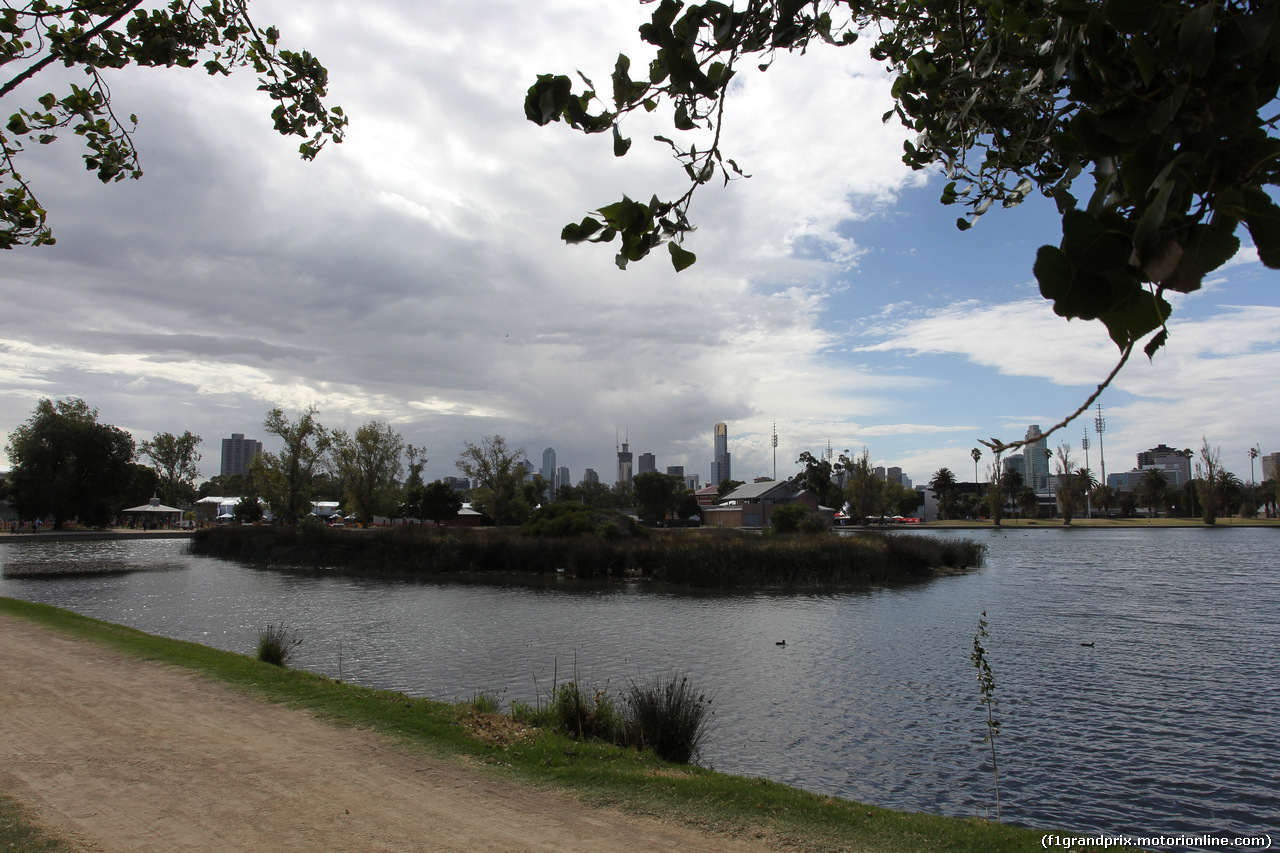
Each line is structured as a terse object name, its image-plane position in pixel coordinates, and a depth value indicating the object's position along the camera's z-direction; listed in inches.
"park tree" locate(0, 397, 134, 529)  2324.1
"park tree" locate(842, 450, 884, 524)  3454.7
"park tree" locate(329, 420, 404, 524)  2297.0
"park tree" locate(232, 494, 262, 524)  2600.9
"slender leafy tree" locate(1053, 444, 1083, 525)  3412.4
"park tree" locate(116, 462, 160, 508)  2829.7
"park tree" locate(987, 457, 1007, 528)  3398.1
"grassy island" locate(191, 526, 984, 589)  1147.3
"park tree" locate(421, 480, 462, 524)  2591.0
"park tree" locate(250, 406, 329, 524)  2142.0
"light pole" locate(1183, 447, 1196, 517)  3936.5
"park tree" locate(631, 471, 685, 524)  3580.2
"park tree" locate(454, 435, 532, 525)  2490.2
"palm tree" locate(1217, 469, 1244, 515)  3676.2
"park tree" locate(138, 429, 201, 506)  3740.2
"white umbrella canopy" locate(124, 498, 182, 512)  2970.0
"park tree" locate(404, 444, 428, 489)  2891.2
